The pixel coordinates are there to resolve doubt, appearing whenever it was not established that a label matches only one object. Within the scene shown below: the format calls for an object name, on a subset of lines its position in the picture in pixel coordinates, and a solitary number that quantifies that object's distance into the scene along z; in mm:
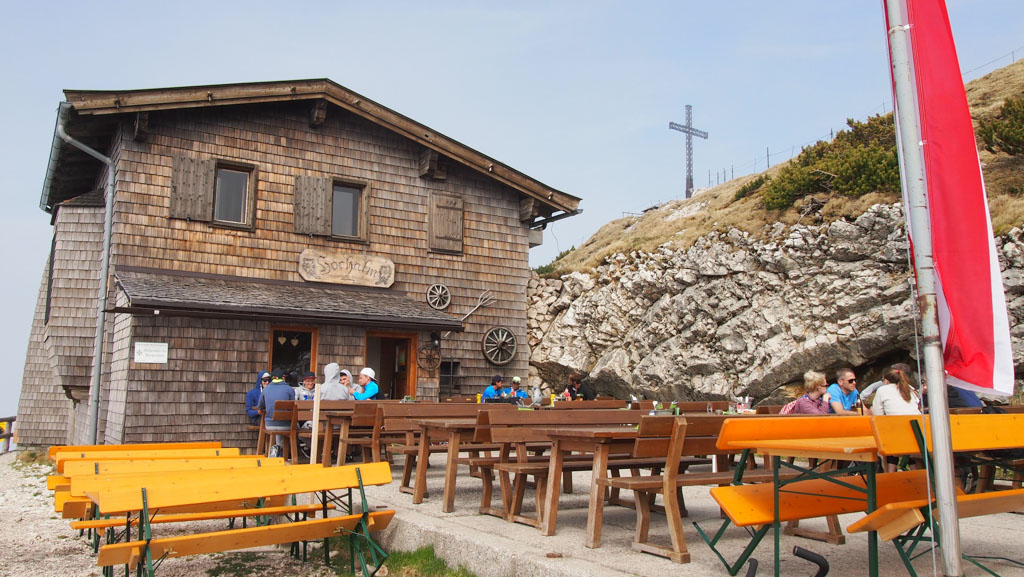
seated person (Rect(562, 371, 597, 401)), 15552
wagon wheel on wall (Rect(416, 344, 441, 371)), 15009
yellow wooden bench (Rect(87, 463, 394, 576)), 4559
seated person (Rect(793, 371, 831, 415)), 8684
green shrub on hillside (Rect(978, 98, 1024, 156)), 14250
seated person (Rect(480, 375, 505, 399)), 13547
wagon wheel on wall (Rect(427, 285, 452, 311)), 15621
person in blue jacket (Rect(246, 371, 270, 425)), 11289
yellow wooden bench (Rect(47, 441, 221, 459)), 7504
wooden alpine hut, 12625
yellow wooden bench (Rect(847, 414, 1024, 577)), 3449
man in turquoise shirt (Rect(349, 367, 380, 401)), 11477
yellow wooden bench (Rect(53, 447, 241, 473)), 6941
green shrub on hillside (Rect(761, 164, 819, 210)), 15273
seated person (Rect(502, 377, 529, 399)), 13684
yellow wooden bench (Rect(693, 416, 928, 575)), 3648
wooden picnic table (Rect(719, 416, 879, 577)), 3504
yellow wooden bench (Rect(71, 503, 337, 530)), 5230
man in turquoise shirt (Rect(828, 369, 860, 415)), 9375
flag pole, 3285
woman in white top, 7230
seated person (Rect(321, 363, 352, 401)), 10922
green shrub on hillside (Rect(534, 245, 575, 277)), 27750
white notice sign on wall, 12133
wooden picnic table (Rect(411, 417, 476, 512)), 6488
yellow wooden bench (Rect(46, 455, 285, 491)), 5957
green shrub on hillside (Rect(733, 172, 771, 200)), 22781
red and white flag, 3477
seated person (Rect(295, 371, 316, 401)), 10867
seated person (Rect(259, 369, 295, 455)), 9984
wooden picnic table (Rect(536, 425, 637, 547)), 4988
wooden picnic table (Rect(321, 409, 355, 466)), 8828
